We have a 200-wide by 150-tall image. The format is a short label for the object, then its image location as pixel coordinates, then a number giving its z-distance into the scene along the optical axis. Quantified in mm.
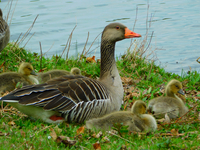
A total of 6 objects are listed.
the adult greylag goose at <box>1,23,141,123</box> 10969
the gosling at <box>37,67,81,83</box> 15266
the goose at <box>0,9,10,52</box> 17781
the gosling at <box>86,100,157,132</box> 10805
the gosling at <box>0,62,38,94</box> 13633
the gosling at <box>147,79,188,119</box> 12630
